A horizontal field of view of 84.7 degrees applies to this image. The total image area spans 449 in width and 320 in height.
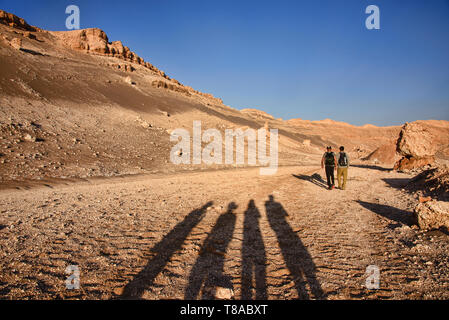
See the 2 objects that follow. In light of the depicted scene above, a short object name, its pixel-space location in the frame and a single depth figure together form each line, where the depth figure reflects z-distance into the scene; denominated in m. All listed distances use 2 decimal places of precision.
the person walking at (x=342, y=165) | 9.73
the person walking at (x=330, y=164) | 10.11
